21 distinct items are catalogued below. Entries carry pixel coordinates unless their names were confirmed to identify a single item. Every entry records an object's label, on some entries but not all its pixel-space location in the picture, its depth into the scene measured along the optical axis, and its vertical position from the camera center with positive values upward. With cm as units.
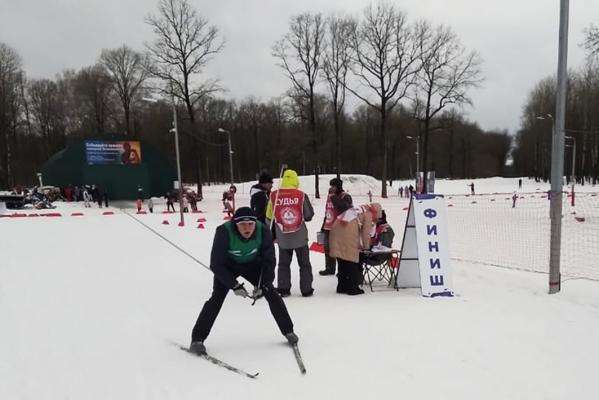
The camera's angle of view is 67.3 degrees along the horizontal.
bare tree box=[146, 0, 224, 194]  3459 +909
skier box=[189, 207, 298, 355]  427 -92
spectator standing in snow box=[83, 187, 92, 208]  2949 -153
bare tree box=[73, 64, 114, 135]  5266 +919
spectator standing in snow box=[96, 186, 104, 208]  2950 -147
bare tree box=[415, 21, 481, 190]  3672 +763
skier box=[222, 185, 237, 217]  2181 -126
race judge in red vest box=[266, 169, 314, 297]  634 -78
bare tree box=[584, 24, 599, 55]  1977 +547
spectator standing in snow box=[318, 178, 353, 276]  662 -53
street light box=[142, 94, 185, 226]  1755 -29
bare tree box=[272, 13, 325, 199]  3712 +973
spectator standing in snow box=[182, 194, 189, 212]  2629 -180
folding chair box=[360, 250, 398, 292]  668 -144
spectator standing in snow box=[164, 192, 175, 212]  2595 -148
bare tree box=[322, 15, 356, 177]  3750 +956
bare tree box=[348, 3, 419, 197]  3659 +953
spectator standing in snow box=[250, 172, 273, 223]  693 -37
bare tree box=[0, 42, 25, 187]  4775 +797
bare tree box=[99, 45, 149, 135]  4969 +1167
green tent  3391 +21
